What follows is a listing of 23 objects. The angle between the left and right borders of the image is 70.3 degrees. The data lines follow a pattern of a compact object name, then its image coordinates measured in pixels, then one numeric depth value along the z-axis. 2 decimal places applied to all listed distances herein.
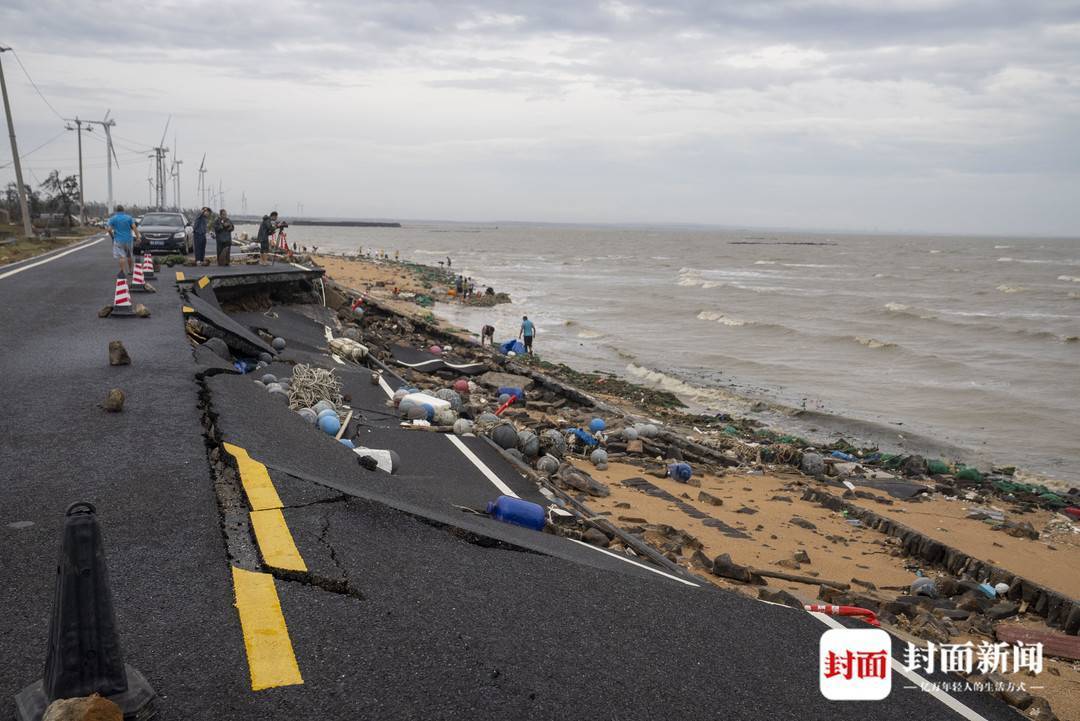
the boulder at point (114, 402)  6.84
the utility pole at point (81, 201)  57.84
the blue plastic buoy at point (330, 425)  9.23
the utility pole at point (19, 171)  30.66
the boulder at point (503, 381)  17.27
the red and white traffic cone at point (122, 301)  12.02
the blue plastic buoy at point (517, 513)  6.72
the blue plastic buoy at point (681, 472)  11.91
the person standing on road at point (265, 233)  25.31
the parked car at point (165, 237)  23.41
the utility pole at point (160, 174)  80.19
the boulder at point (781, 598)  6.05
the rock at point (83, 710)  2.66
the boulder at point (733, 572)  7.46
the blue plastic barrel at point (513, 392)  15.74
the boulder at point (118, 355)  8.58
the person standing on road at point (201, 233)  20.53
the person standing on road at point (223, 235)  19.66
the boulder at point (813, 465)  13.61
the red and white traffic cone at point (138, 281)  14.78
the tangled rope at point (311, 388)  10.12
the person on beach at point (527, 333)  23.74
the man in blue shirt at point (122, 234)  14.84
